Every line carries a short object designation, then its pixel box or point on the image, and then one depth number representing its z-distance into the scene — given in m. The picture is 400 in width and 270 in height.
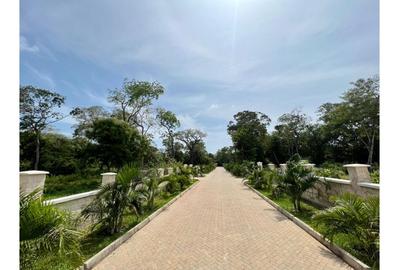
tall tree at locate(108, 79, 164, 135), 33.78
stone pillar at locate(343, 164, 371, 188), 8.03
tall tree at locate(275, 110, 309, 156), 51.91
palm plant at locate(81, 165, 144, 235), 6.93
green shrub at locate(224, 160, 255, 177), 31.16
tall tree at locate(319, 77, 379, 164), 30.58
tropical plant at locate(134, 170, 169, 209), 8.21
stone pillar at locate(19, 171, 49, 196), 5.27
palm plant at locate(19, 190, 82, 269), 3.65
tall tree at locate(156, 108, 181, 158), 45.86
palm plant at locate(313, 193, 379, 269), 4.92
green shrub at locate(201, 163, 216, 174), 52.77
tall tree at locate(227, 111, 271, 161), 44.94
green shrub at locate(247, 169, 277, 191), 17.44
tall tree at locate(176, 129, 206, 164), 61.29
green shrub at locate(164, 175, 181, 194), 16.86
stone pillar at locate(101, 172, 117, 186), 8.70
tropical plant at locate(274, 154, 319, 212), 9.92
